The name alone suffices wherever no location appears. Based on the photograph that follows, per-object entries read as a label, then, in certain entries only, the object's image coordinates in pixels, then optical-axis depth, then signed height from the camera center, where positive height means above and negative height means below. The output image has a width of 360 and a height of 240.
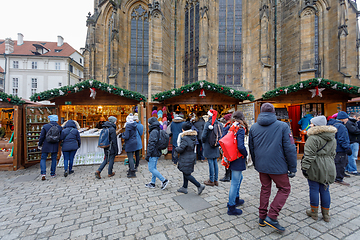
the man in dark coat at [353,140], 5.23 -0.61
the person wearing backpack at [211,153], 4.32 -0.85
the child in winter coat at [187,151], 3.63 -0.69
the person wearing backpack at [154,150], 4.05 -0.72
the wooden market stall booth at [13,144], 6.12 -0.92
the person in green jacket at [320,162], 2.72 -0.67
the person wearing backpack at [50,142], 5.08 -0.69
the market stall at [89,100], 6.51 +0.85
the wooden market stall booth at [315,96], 6.91 +1.13
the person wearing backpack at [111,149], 5.01 -0.87
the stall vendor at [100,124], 9.21 -0.24
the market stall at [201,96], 7.43 +1.12
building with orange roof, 31.69 +10.14
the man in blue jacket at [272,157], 2.42 -0.54
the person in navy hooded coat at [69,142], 5.31 -0.71
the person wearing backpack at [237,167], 2.93 -0.82
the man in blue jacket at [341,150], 4.23 -0.75
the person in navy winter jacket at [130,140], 4.96 -0.61
